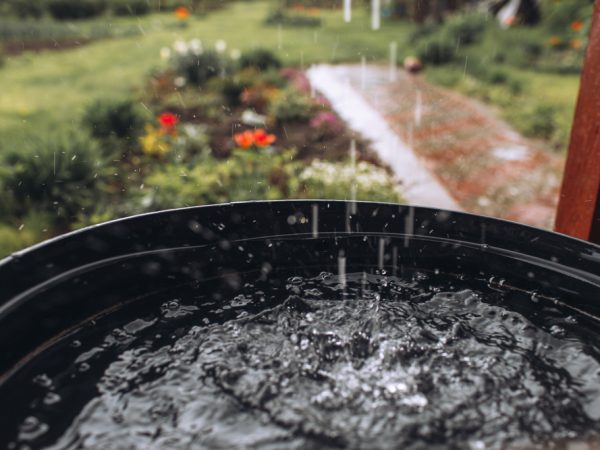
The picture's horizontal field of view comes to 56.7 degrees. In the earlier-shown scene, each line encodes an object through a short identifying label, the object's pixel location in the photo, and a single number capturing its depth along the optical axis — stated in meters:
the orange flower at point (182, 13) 9.37
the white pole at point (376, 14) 12.60
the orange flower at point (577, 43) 7.57
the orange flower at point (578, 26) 7.67
